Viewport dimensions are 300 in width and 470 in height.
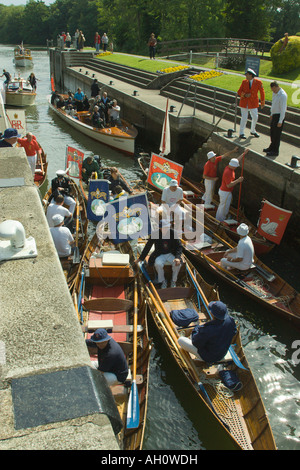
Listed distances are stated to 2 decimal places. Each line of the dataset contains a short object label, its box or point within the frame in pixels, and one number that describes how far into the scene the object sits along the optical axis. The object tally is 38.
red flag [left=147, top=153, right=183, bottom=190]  13.28
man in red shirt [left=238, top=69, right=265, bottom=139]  13.11
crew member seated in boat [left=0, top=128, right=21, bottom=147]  10.85
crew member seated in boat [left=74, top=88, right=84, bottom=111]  25.60
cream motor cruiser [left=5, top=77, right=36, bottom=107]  31.06
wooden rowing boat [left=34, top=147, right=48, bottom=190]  15.80
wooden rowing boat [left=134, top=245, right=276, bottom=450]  6.11
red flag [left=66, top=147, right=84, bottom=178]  14.21
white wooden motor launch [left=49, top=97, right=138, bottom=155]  20.73
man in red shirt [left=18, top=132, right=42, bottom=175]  14.59
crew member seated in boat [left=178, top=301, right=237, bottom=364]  6.29
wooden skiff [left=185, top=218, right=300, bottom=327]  9.20
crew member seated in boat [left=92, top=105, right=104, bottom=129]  21.89
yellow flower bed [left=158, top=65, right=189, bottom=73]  27.32
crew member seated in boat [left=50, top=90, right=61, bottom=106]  27.08
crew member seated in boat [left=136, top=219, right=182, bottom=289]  9.40
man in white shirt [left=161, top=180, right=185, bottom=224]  11.74
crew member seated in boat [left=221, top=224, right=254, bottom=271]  9.73
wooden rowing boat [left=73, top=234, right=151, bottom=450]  6.22
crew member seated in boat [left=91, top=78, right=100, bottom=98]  27.67
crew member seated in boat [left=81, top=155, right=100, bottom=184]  14.23
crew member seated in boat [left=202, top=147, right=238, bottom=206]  13.05
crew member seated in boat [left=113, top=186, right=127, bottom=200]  12.42
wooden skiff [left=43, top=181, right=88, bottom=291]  9.42
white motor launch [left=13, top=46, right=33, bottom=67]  55.28
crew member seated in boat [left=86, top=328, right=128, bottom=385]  5.77
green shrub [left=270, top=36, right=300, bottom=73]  23.75
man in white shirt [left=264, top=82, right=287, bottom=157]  11.71
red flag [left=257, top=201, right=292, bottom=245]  11.03
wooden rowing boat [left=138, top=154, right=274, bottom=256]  11.40
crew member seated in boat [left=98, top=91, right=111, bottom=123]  22.81
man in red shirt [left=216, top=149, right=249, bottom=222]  11.93
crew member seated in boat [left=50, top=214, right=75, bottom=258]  9.14
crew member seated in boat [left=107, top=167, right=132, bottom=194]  13.17
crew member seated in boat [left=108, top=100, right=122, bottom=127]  22.38
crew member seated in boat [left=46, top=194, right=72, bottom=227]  9.81
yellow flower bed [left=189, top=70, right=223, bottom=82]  24.22
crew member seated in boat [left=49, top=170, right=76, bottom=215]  12.17
